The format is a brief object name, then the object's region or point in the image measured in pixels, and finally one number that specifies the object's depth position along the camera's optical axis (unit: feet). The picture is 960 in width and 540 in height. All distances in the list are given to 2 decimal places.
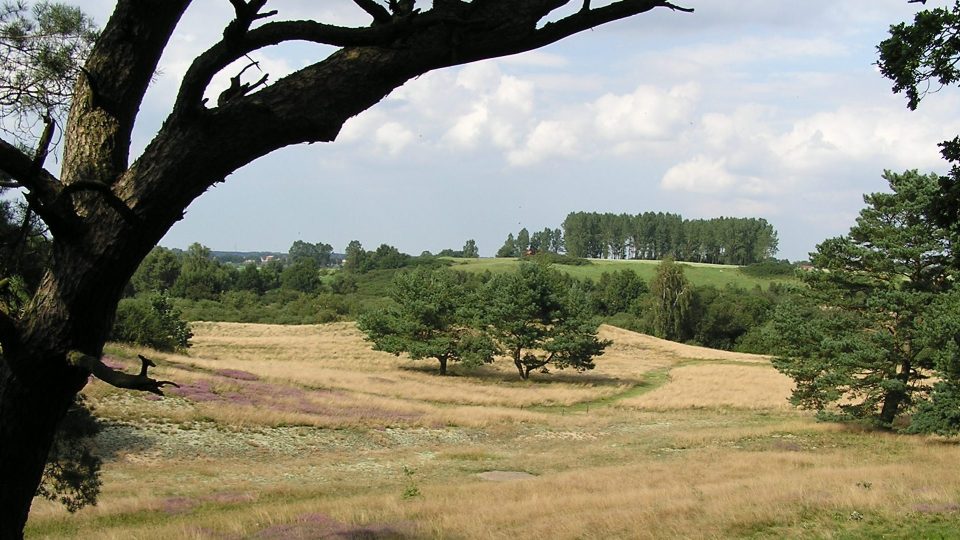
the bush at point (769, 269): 497.25
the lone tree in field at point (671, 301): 348.79
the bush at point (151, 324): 157.38
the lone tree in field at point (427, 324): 193.36
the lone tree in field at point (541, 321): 188.65
